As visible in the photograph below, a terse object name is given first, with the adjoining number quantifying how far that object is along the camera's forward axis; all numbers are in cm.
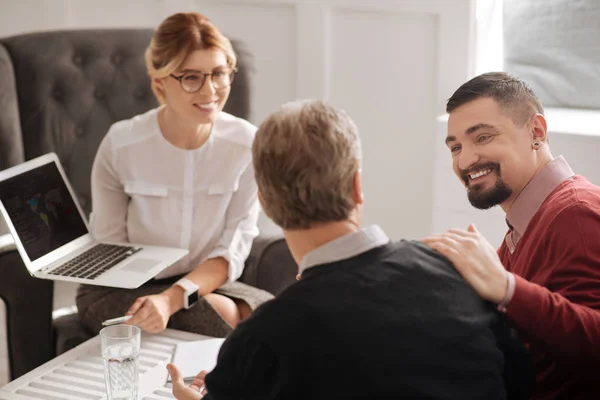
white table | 251
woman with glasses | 300
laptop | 282
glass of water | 245
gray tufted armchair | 318
